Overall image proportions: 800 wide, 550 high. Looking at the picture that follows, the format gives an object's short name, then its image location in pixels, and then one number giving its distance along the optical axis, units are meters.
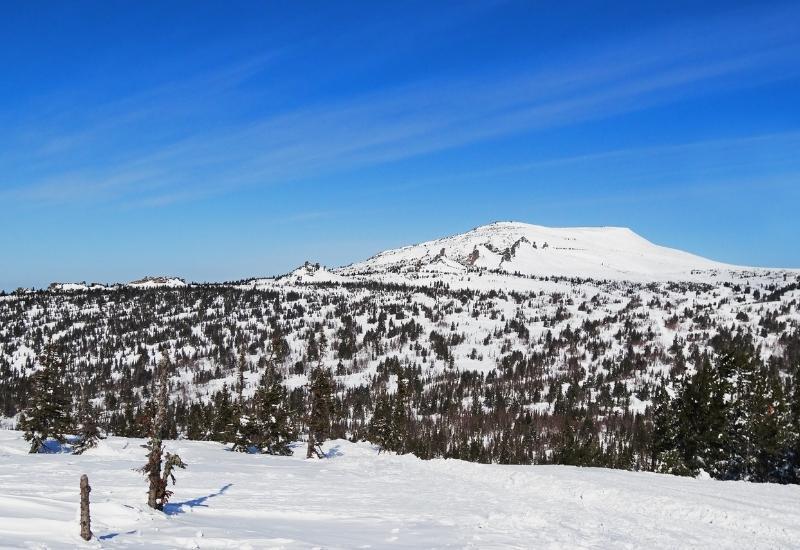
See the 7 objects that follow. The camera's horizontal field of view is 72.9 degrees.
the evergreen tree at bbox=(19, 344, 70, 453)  48.25
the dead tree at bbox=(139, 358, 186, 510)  19.48
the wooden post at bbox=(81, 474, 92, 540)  14.44
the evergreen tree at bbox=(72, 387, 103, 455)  44.84
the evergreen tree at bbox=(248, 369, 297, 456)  55.06
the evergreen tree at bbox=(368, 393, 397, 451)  73.31
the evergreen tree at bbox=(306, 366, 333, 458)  55.03
